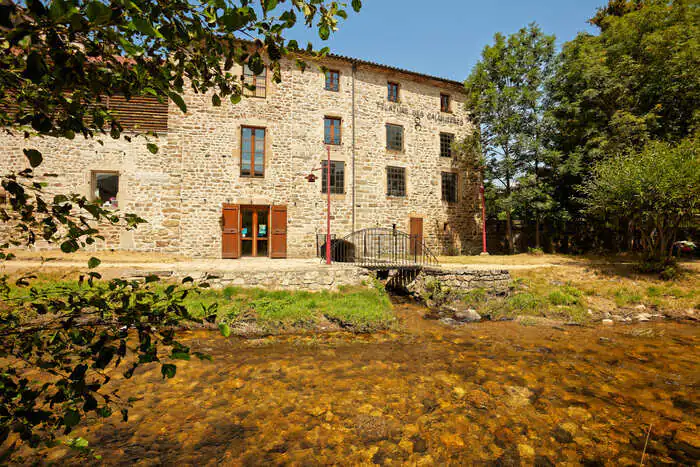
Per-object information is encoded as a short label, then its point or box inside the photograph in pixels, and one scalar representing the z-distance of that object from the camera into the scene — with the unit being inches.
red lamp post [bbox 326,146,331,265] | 397.3
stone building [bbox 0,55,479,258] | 494.6
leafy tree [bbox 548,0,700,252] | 527.8
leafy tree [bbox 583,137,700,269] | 341.1
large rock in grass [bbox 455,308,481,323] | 300.8
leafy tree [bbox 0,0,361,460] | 36.5
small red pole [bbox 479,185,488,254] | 675.4
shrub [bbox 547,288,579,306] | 321.4
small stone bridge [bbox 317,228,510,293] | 372.5
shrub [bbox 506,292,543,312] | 321.1
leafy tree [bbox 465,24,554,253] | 631.8
